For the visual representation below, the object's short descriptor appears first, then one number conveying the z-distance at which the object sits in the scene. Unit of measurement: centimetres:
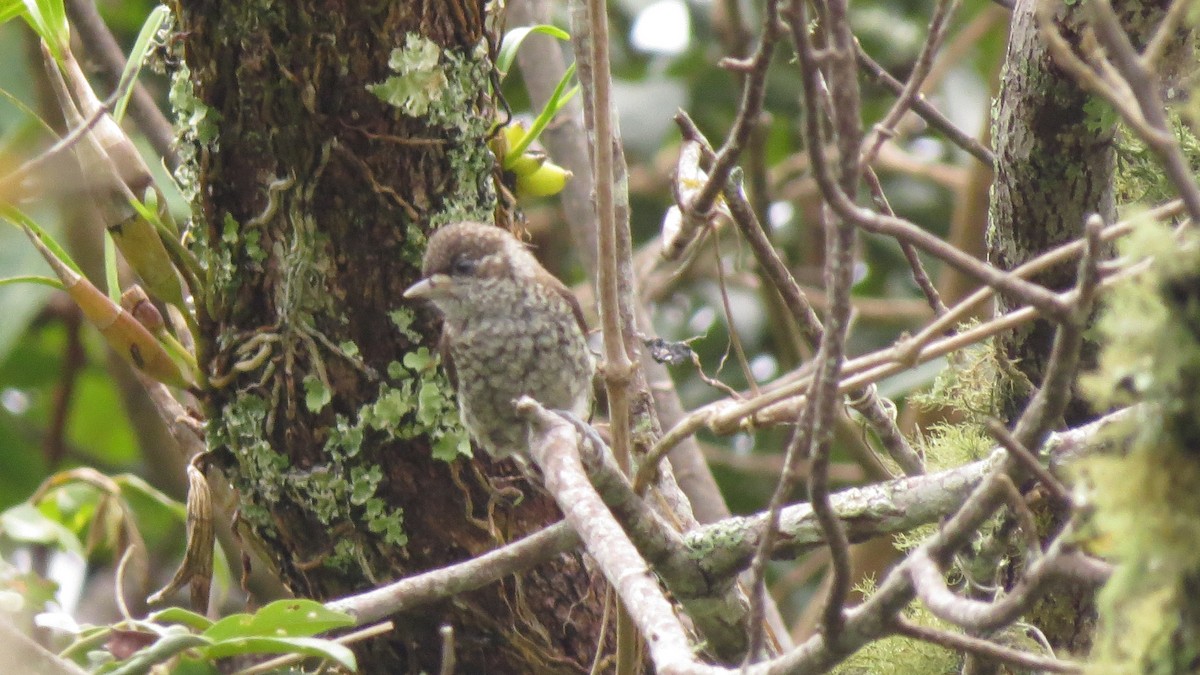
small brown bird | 536
